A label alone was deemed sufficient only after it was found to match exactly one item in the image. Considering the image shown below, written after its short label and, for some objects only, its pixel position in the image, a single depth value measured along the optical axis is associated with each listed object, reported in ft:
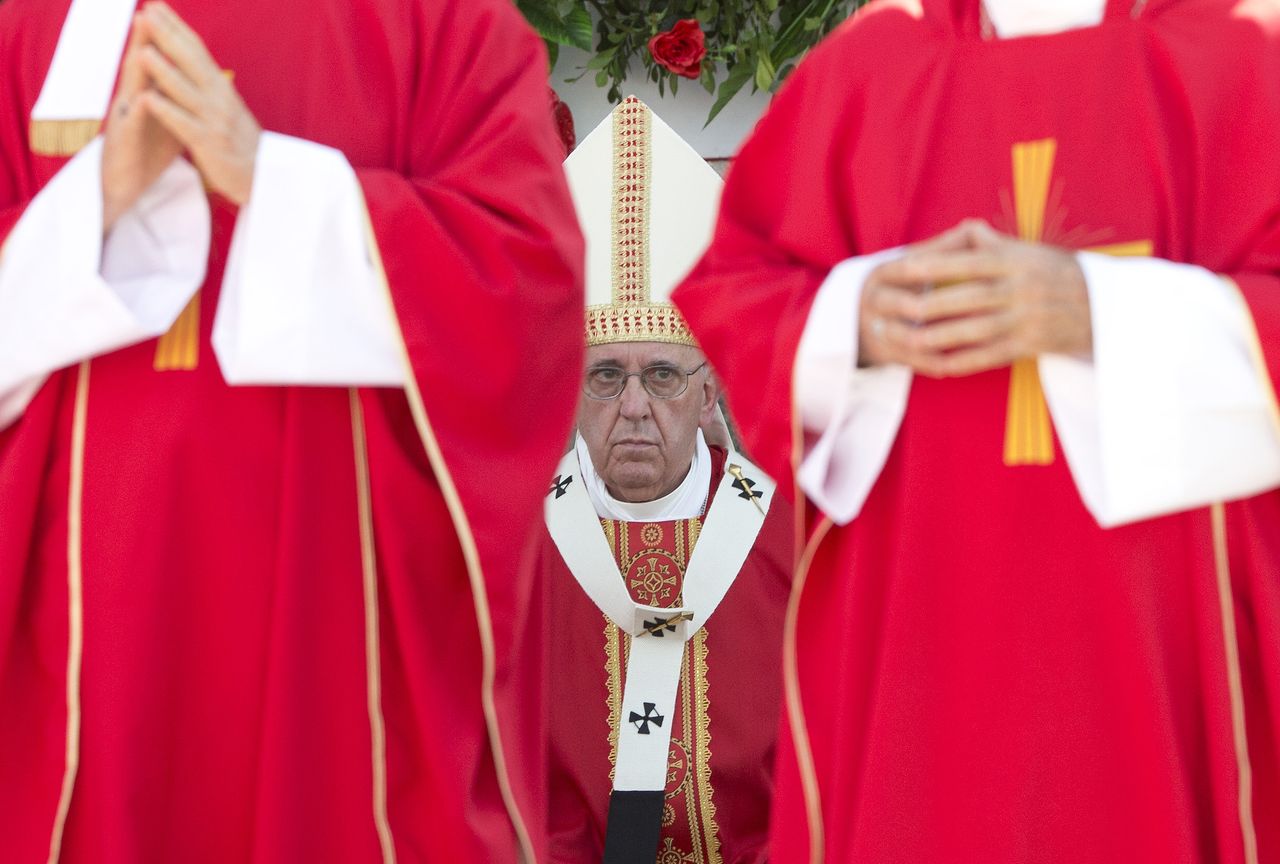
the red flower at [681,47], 32.73
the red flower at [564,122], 33.71
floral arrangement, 33.22
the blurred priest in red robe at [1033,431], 15.34
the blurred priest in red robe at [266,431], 16.29
